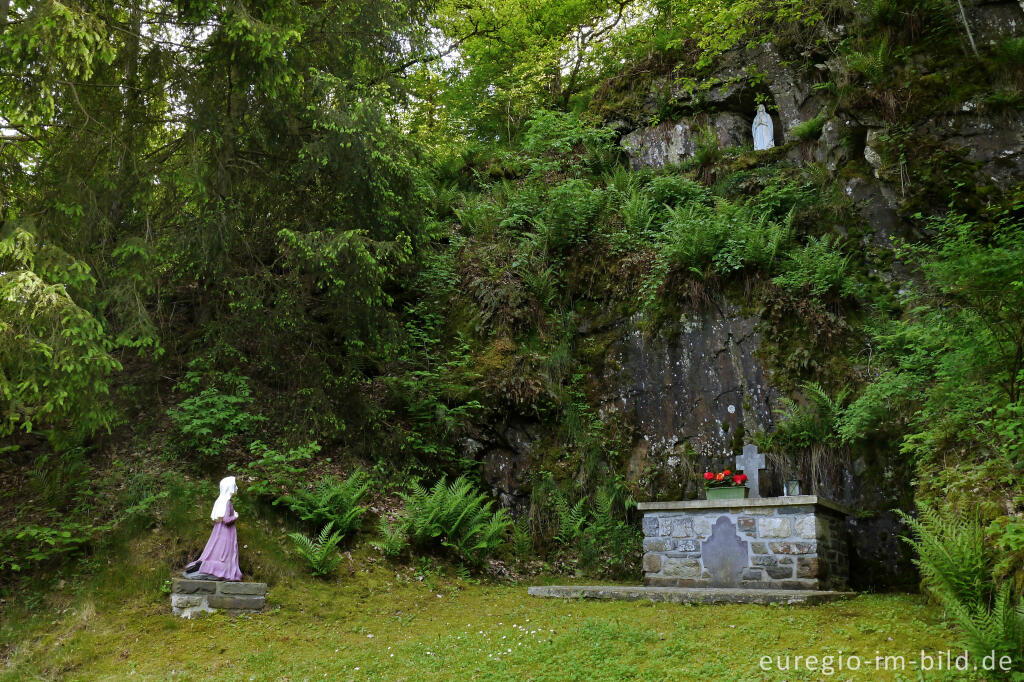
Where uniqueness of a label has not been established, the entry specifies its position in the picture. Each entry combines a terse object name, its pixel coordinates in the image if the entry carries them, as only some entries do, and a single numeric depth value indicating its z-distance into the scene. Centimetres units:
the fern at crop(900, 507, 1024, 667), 323
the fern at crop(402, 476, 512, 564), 780
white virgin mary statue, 1090
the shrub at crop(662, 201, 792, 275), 883
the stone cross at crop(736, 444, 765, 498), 739
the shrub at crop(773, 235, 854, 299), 835
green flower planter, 705
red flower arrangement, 715
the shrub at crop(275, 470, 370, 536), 741
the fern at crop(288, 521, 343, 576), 684
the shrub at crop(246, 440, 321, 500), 747
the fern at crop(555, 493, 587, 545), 847
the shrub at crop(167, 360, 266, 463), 756
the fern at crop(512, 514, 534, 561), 853
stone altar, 638
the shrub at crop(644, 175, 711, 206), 1072
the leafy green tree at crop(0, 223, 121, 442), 523
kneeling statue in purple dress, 610
